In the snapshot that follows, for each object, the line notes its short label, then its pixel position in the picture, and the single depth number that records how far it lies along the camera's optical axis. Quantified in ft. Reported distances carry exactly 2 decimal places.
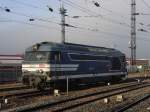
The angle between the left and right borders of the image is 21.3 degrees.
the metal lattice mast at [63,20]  132.53
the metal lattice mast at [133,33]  195.93
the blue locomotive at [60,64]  85.20
